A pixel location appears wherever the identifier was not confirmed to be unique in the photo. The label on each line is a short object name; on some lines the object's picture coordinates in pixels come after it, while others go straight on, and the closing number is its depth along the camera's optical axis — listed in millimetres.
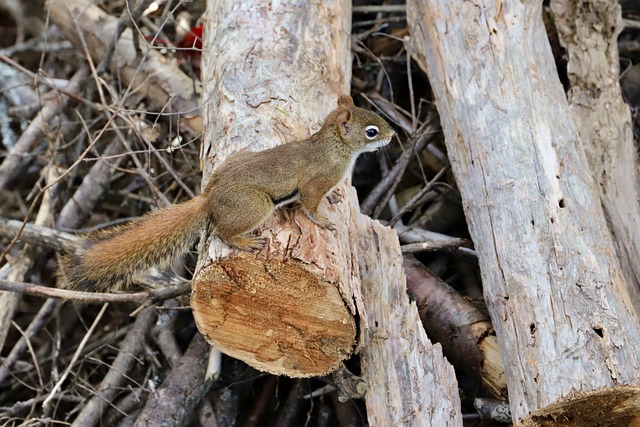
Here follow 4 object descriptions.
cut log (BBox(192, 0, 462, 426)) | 5859
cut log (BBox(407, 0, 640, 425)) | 5988
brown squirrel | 6091
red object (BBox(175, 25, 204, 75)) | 10586
